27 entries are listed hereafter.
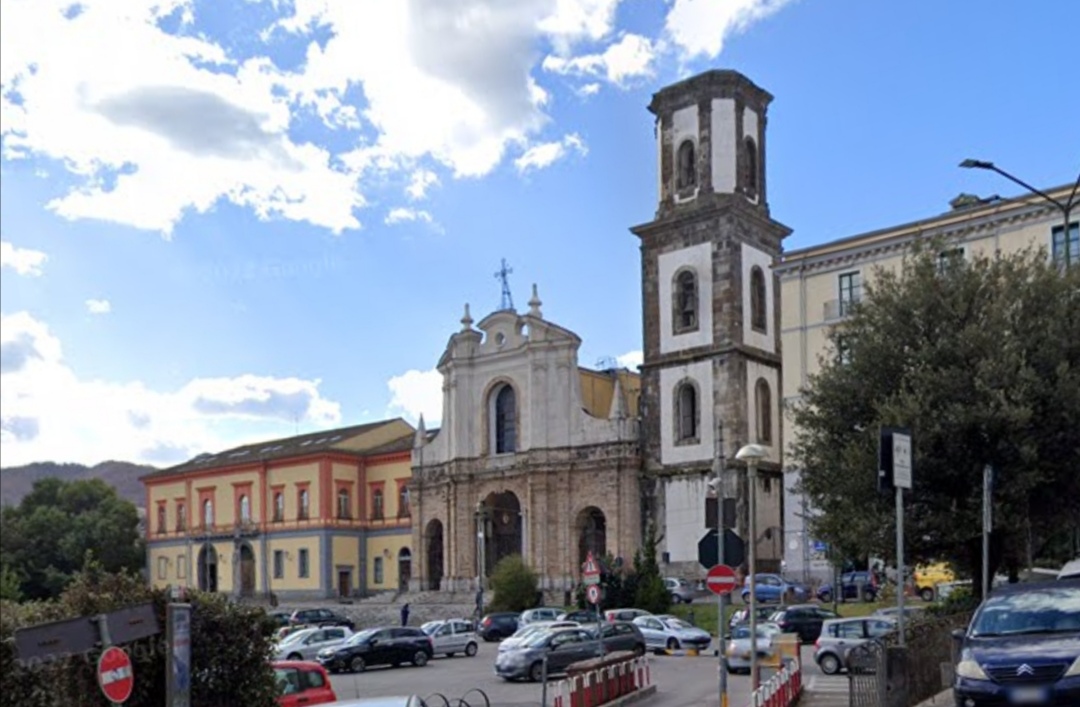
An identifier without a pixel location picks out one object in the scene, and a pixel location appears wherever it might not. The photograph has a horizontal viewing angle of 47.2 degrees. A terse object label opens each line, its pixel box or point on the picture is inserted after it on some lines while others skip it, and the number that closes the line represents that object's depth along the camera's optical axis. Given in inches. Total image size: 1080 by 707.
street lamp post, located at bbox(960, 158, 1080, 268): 840.9
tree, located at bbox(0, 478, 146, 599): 3464.6
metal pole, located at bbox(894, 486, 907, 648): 663.1
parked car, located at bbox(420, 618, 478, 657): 1672.0
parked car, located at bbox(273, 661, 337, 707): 835.2
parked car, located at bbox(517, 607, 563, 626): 1866.4
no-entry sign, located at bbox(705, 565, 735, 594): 735.7
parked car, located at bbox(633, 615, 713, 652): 1551.4
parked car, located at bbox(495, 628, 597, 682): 1226.0
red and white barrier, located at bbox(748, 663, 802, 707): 697.0
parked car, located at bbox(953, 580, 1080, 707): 498.0
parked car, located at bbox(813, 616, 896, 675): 1083.9
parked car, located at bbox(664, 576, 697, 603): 2220.7
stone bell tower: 2410.2
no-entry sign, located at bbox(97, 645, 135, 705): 419.8
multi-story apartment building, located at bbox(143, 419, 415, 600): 3137.3
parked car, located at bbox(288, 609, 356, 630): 2204.7
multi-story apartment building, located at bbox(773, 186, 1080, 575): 1845.5
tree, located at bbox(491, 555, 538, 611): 2357.3
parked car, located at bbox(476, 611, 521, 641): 1947.6
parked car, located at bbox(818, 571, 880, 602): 1973.4
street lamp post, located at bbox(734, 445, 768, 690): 734.5
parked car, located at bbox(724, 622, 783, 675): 1141.2
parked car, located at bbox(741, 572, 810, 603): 1984.5
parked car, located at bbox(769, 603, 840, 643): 1470.2
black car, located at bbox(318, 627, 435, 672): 1469.0
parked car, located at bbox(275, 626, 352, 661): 1523.1
